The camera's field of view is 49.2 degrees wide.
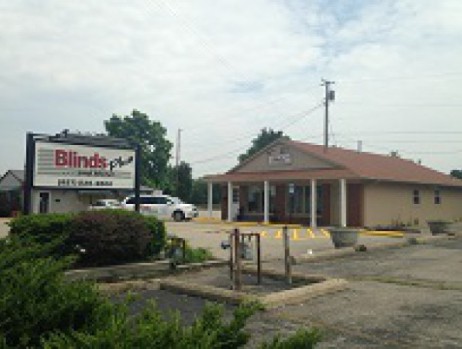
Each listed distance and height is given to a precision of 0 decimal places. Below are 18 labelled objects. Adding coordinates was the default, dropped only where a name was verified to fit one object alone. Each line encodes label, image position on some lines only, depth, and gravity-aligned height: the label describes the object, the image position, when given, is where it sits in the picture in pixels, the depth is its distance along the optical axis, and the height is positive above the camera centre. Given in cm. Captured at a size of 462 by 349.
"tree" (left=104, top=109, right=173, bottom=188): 6644 +1004
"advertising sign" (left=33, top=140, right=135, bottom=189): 1211 +116
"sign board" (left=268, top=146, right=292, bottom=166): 3259 +374
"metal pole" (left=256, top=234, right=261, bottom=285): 998 -108
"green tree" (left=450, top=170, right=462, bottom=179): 6886 +580
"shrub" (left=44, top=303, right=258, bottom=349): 250 -64
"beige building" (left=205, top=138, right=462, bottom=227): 2856 +158
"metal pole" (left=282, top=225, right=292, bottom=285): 984 -91
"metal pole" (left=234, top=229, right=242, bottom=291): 857 -78
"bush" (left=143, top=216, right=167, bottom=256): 1158 -52
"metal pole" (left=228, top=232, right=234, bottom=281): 924 -81
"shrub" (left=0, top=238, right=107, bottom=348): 316 -61
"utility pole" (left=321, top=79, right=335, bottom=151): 3875 +913
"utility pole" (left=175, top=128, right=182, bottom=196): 6084 +647
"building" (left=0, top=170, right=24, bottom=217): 4197 +185
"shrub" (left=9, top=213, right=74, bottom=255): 991 -29
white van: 3419 +39
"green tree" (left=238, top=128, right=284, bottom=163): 7750 +1144
